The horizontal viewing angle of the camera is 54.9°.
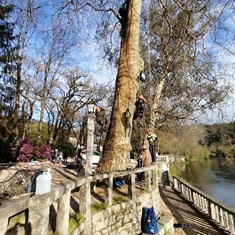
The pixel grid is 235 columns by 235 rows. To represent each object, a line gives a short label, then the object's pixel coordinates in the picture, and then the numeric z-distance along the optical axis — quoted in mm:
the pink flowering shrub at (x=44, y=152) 14969
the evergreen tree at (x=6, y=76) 15443
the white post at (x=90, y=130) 5215
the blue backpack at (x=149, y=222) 5277
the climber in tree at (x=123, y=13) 6861
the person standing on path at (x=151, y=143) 8609
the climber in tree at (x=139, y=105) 6656
